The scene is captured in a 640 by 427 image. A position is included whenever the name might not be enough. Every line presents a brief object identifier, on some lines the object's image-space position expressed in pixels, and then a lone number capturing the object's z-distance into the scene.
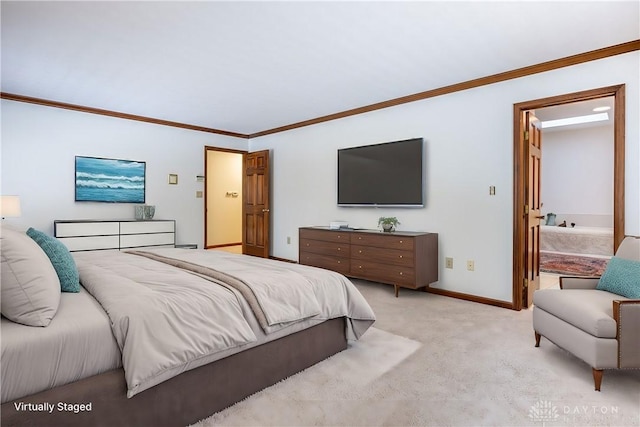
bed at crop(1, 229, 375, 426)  1.32
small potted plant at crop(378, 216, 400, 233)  4.37
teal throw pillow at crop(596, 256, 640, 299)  2.25
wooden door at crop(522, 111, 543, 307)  3.61
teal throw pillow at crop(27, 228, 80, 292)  1.87
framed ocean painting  4.98
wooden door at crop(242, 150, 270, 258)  6.41
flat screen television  4.37
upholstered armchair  2.00
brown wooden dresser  3.92
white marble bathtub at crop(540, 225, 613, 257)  6.05
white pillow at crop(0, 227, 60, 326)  1.40
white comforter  1.49
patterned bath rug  5.34
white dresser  4.55
